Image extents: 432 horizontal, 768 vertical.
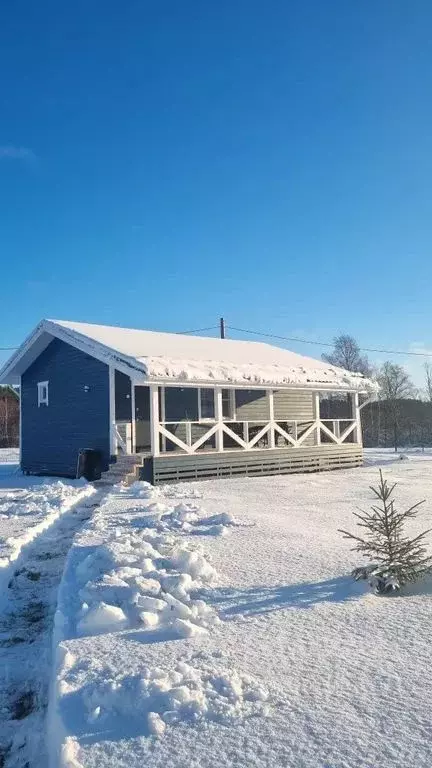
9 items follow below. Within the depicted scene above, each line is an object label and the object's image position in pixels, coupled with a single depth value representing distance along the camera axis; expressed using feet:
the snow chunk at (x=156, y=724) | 8.38
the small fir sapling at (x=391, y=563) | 15.06
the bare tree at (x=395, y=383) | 151.41
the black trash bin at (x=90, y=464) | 48.62
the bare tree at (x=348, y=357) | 162.71
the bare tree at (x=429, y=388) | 144.45
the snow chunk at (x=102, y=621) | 12.86
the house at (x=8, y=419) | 123.95
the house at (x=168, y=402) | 46.02
